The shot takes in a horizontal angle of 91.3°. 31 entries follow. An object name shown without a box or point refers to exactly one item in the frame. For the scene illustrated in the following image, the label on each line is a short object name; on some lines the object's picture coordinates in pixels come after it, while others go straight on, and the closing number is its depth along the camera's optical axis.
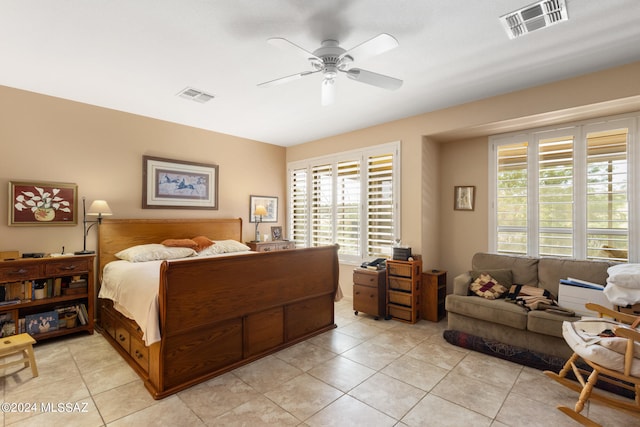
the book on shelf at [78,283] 3.47
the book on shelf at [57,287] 3.39
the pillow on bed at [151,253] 3.71
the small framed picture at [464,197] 4.27
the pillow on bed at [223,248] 4.33
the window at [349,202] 4.55
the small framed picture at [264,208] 5.54
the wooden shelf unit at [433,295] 3.94
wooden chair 1.92
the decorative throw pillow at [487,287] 3.34
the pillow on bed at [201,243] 4.30
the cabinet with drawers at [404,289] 3.90
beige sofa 2.79
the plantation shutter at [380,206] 4.52
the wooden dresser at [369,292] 4.04
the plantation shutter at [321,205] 5.32
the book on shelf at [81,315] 3.52
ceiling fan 2.08
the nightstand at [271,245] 5.23
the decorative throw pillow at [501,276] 3.49
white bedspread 2.30
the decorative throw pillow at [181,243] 4.14
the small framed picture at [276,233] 5.79
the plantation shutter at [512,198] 3.84
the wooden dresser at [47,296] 3.08
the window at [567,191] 3.21
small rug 2.43
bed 2.39
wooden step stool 2.49
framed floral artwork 3.36
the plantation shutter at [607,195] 3.19
